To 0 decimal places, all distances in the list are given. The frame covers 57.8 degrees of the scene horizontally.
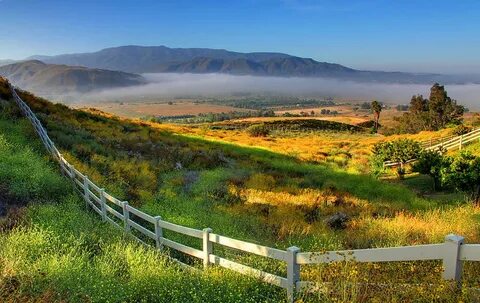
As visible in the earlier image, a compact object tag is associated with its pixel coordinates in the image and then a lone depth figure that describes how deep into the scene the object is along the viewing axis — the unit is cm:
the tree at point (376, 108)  11364
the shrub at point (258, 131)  8238
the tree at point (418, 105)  10161
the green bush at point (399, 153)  3388
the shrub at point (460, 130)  4734
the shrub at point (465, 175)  2158
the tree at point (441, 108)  9138
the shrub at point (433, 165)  2508
